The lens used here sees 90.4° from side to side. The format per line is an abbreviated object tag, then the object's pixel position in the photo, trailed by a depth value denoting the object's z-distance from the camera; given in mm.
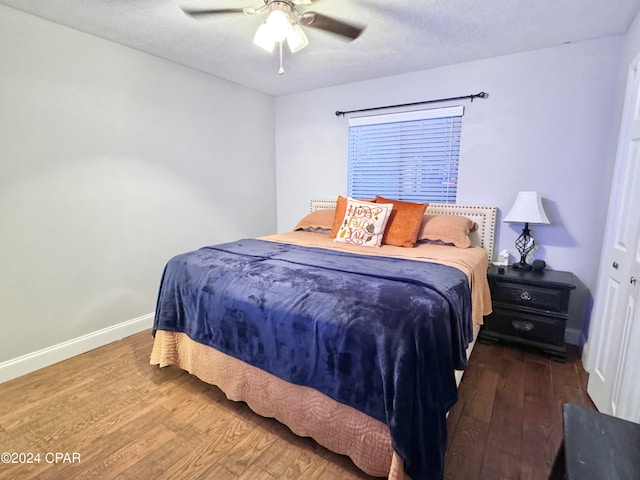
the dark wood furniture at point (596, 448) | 733
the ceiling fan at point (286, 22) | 1754
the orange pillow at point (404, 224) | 2666
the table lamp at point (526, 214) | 2479
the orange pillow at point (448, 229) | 2627
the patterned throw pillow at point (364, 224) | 2684
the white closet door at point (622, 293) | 1439
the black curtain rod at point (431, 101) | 2791
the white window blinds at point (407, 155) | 3037
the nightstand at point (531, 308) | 2344
